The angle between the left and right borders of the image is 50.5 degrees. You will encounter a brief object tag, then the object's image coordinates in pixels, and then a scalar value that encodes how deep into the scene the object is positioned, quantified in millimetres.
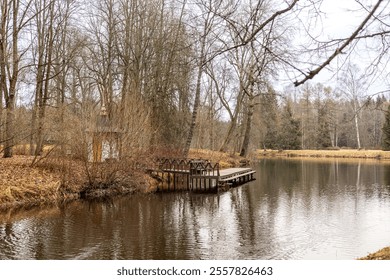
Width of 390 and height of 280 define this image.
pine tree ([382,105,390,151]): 46000
